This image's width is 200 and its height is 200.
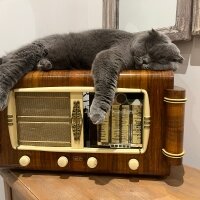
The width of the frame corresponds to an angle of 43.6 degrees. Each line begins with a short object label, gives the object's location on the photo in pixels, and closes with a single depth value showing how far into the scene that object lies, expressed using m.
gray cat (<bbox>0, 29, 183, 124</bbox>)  0.61
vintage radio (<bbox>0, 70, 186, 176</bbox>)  0.62
